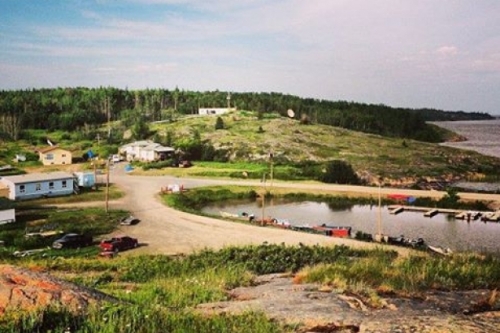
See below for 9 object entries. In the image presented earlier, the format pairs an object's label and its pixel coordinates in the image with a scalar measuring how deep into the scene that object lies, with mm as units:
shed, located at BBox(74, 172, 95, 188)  56375
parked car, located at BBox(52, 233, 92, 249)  31062
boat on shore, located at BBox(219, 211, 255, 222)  43509
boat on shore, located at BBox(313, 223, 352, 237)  36875
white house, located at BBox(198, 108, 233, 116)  137888
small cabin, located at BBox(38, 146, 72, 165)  75312
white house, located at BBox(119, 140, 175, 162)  81688
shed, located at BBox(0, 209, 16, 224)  38625
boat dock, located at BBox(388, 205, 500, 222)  46031
